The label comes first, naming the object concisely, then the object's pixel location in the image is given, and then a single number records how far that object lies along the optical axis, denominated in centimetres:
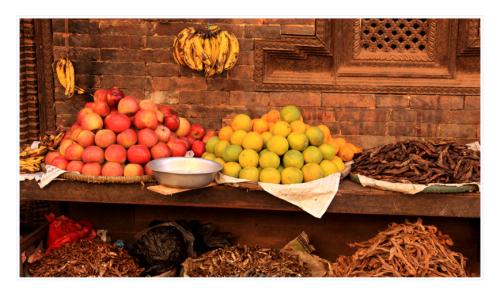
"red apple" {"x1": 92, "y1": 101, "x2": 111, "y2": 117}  468
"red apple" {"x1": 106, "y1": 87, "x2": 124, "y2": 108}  473
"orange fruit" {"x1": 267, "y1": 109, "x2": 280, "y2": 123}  482
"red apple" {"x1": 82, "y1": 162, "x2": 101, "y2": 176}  440
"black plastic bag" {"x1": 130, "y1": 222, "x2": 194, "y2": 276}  460
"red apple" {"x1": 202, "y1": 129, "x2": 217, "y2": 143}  499
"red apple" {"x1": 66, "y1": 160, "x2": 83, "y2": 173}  445
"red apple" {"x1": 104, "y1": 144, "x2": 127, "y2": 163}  440
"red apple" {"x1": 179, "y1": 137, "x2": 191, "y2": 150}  481
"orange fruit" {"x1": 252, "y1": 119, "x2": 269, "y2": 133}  470
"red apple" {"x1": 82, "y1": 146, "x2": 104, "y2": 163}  442
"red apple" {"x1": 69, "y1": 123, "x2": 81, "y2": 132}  472
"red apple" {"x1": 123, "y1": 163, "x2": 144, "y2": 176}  440
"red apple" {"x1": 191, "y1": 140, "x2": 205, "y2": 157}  488
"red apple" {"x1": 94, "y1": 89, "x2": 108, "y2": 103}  476
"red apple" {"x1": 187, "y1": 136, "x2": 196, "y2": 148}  495
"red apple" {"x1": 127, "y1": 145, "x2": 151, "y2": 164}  442
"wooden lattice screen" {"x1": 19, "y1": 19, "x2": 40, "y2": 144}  515
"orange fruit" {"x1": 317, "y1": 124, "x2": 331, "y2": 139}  479
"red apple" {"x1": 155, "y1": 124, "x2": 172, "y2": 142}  468
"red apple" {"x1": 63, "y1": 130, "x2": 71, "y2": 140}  474
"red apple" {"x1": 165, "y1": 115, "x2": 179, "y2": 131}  485
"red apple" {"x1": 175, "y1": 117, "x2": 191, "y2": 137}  496
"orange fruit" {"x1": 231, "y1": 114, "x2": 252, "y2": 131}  469
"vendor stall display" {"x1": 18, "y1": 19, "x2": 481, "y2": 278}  428
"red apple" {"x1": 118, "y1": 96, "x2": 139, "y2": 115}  465
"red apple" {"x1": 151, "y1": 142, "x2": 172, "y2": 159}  451
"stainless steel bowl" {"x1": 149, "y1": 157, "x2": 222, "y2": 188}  413
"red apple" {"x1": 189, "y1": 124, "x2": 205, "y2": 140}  504
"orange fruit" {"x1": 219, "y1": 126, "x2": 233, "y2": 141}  471
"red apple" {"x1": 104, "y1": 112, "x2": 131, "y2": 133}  454
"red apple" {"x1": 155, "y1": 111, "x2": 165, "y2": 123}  476
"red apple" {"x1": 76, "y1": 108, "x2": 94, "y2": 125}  467
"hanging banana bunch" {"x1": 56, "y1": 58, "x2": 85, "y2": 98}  504
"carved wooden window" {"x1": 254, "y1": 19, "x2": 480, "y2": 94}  495
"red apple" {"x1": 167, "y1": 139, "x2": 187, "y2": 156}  464
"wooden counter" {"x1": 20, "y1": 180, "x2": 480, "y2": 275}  427
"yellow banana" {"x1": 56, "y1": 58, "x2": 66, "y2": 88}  504
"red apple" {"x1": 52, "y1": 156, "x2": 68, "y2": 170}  448
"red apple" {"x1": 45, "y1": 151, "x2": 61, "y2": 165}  459
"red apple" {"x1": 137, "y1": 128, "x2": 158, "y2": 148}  452
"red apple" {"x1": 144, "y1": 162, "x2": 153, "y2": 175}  442
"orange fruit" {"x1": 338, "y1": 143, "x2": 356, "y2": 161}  479
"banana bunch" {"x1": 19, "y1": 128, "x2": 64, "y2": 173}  457
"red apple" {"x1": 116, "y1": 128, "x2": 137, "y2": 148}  449
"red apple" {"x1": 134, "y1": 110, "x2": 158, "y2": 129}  461
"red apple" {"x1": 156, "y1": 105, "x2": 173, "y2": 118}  495
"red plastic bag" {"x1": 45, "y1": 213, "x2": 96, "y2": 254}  479
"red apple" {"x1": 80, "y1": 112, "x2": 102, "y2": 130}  456
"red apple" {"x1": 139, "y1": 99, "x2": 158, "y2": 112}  475
